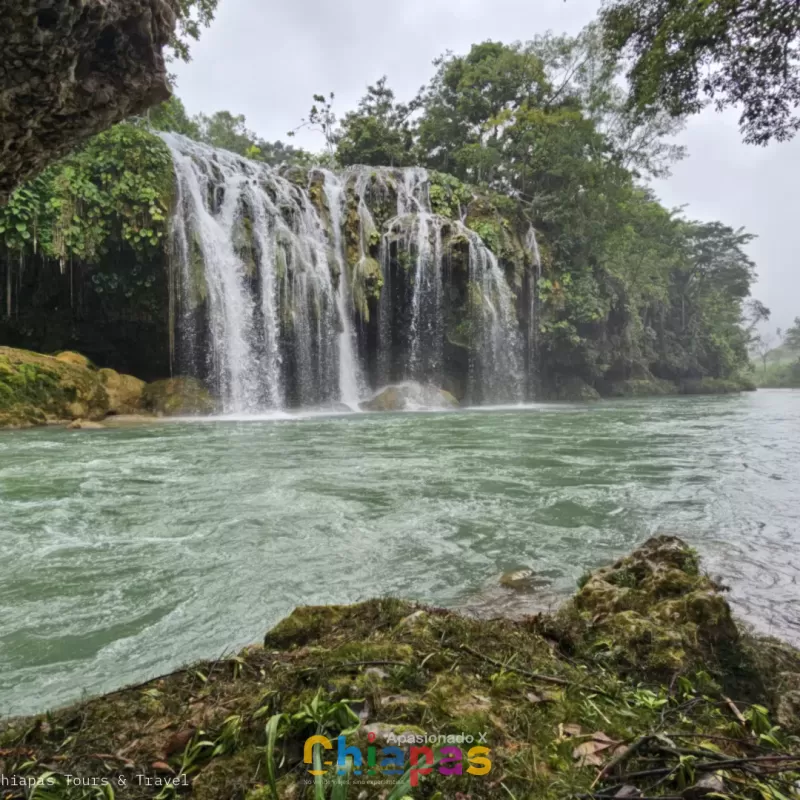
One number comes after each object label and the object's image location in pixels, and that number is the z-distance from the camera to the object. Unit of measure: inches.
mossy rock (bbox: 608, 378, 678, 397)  1182.9
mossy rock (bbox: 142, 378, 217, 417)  525.3
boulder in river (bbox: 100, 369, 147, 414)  497.4
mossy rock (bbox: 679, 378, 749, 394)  1381.6
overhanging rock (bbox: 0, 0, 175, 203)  94.8
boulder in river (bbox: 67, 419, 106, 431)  410.0
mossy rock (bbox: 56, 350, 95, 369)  480.0
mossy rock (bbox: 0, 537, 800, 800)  42.0
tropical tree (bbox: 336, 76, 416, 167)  989.8
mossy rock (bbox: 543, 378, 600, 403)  1022.1
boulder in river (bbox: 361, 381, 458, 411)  655.8
